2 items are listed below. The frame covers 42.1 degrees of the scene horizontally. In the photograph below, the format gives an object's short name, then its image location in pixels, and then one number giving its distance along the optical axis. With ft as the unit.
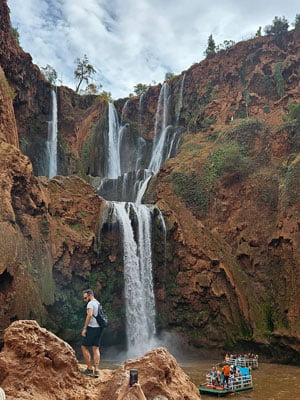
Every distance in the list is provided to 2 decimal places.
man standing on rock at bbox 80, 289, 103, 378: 23.91
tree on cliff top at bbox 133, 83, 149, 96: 204.44
